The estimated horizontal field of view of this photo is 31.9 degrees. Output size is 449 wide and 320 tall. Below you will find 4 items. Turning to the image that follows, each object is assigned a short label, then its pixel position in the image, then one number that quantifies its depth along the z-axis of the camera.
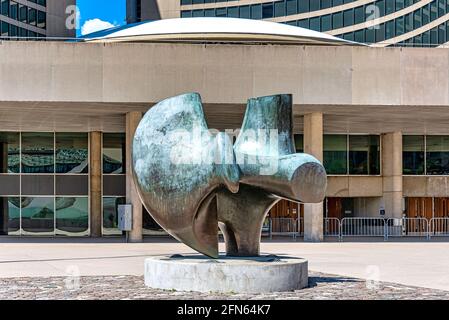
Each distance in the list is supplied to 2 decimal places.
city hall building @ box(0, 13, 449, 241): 27.27
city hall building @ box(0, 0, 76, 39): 65.81
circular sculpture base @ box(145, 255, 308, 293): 13.01
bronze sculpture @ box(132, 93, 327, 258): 13.52
